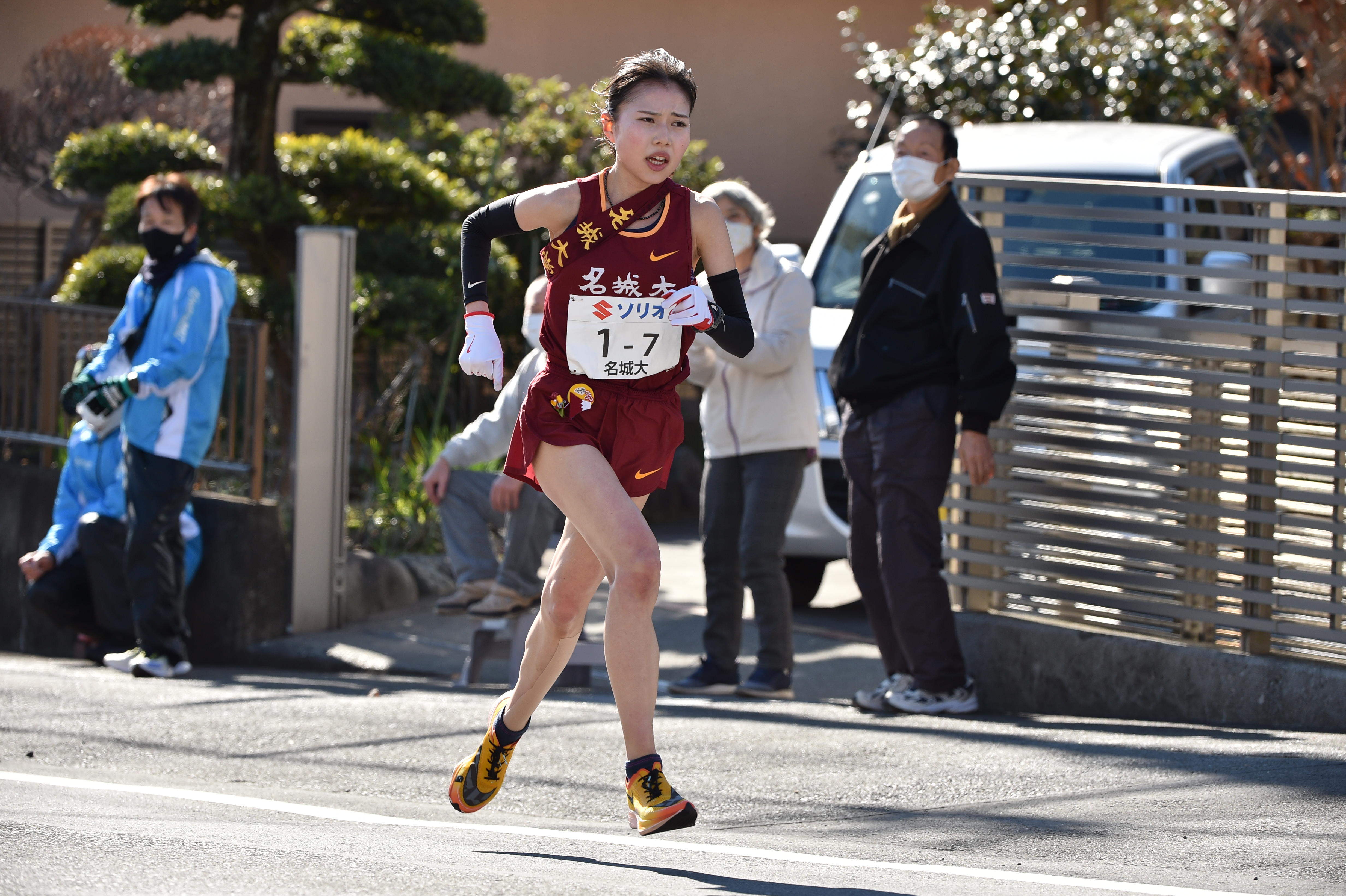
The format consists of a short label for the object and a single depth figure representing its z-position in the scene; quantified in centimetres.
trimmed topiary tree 1955
